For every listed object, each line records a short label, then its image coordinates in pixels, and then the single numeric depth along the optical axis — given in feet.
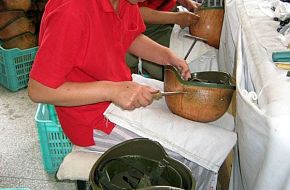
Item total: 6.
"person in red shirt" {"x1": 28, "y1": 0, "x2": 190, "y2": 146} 2.93
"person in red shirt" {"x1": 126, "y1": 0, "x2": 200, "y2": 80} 5.78
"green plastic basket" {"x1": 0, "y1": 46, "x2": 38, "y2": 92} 7.59
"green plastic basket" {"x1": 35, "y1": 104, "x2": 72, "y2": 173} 5.12
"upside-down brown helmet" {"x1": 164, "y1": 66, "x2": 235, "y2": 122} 3.33
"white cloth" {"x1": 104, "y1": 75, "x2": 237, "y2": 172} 3.30
